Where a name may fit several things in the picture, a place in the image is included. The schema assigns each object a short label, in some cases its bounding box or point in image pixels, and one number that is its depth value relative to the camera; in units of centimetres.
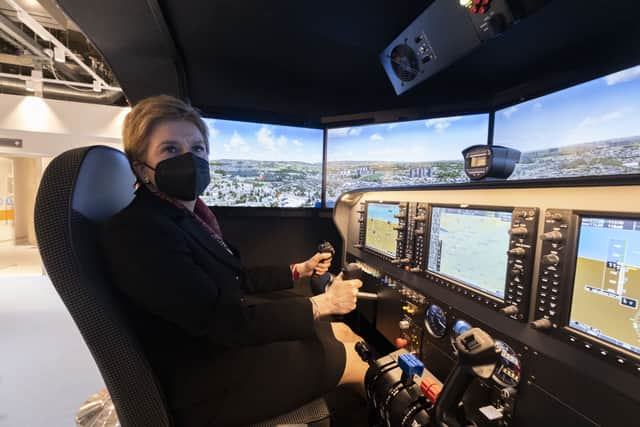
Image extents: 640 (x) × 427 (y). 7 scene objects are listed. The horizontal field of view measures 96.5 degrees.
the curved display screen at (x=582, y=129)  131
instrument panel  61
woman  70
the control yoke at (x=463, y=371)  66
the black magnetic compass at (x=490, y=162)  104
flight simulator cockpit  68
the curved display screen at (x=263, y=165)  271
